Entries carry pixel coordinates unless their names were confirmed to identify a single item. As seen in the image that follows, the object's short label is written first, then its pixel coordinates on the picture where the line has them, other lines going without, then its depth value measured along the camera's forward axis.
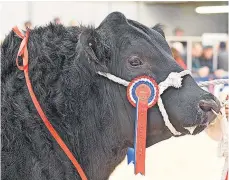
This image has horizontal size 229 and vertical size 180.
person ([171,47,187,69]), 6.12
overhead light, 13.40
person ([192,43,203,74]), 11.00
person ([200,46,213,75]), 11.02
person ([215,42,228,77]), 11.04
